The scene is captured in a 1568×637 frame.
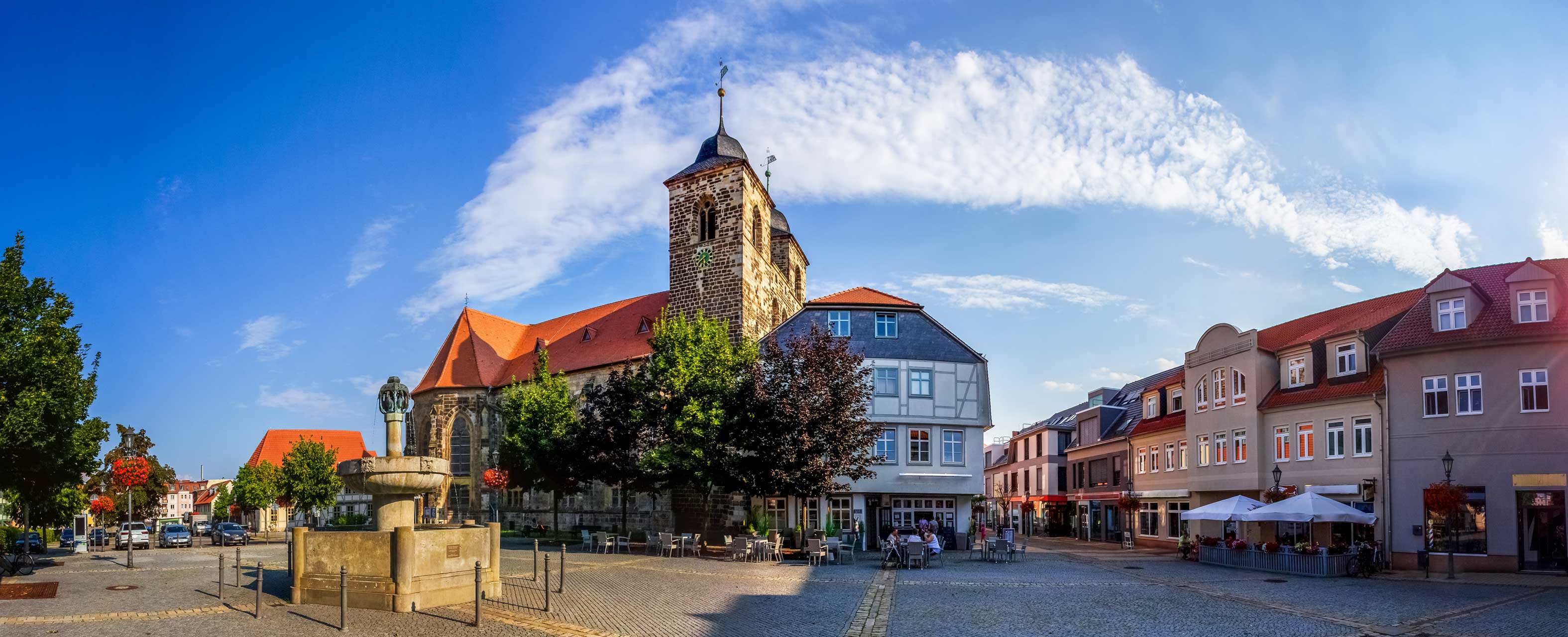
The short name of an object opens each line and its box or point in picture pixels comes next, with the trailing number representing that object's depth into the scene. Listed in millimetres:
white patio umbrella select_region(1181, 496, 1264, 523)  29391
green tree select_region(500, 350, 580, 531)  36312
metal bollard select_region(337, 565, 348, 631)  13641
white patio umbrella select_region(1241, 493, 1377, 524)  26688
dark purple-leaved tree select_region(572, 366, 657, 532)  34031
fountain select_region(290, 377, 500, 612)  15648
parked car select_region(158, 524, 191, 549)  43000
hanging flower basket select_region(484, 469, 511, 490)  42125
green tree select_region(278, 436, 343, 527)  53562
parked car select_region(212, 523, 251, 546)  45844
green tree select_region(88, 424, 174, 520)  45312
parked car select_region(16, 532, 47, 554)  31202
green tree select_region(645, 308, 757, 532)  30516
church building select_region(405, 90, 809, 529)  45156
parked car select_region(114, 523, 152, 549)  42094
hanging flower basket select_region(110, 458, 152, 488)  31078
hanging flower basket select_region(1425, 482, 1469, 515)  26344
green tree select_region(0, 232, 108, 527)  22469
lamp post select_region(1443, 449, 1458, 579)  26734
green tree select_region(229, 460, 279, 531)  58406
